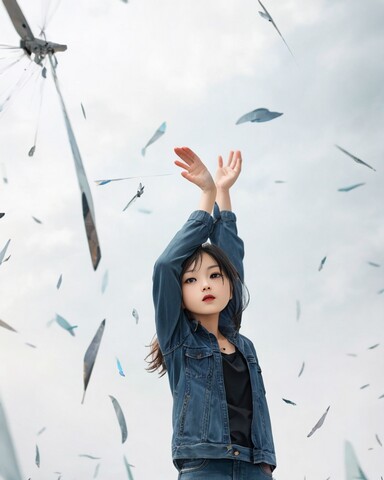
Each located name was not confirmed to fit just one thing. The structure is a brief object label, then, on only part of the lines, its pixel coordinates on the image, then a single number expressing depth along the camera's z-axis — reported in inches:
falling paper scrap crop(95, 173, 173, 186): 142.0
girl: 112.1
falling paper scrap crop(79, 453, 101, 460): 161.4
